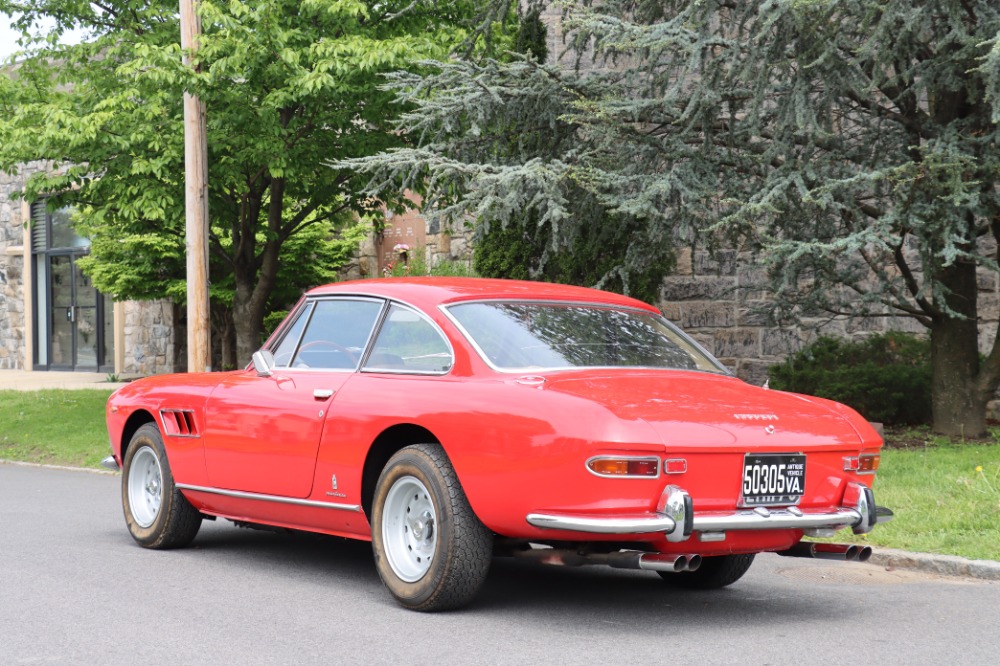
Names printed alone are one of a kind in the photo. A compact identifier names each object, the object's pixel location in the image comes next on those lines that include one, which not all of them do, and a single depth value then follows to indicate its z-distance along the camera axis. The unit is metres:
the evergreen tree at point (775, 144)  11.44
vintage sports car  5.74
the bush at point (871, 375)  14.30
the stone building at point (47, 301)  32.06
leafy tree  15.33
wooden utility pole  14.36
